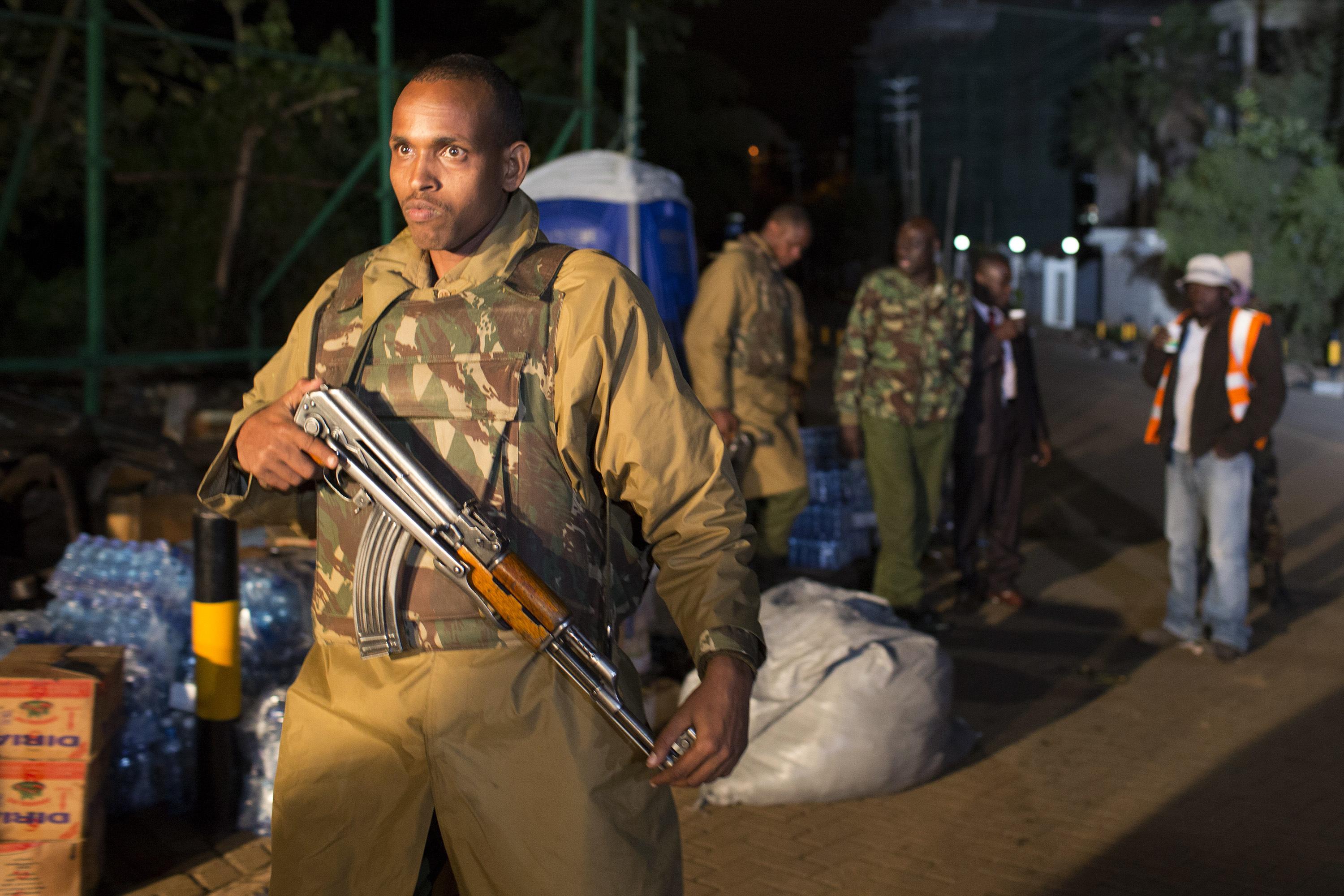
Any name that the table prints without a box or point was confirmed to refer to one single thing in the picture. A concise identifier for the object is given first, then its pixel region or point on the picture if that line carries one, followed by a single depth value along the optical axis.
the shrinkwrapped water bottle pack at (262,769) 4.12
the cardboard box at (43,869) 3.47
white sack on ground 4.36
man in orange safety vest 6.14
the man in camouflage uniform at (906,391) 6.46
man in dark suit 7.15
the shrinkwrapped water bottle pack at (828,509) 8.20
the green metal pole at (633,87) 14.03
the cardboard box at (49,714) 3.48
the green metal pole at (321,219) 9.79
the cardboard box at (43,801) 3.48
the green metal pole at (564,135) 11.63
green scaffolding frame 7.82
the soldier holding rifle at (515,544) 2.02
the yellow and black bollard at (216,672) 4.02
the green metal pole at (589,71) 11.49
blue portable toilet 7.66
